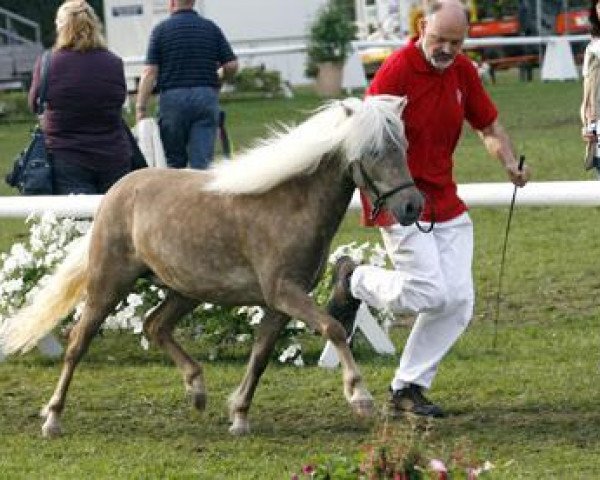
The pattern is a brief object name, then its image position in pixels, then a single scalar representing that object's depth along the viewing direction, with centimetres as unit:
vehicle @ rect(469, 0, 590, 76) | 3965
